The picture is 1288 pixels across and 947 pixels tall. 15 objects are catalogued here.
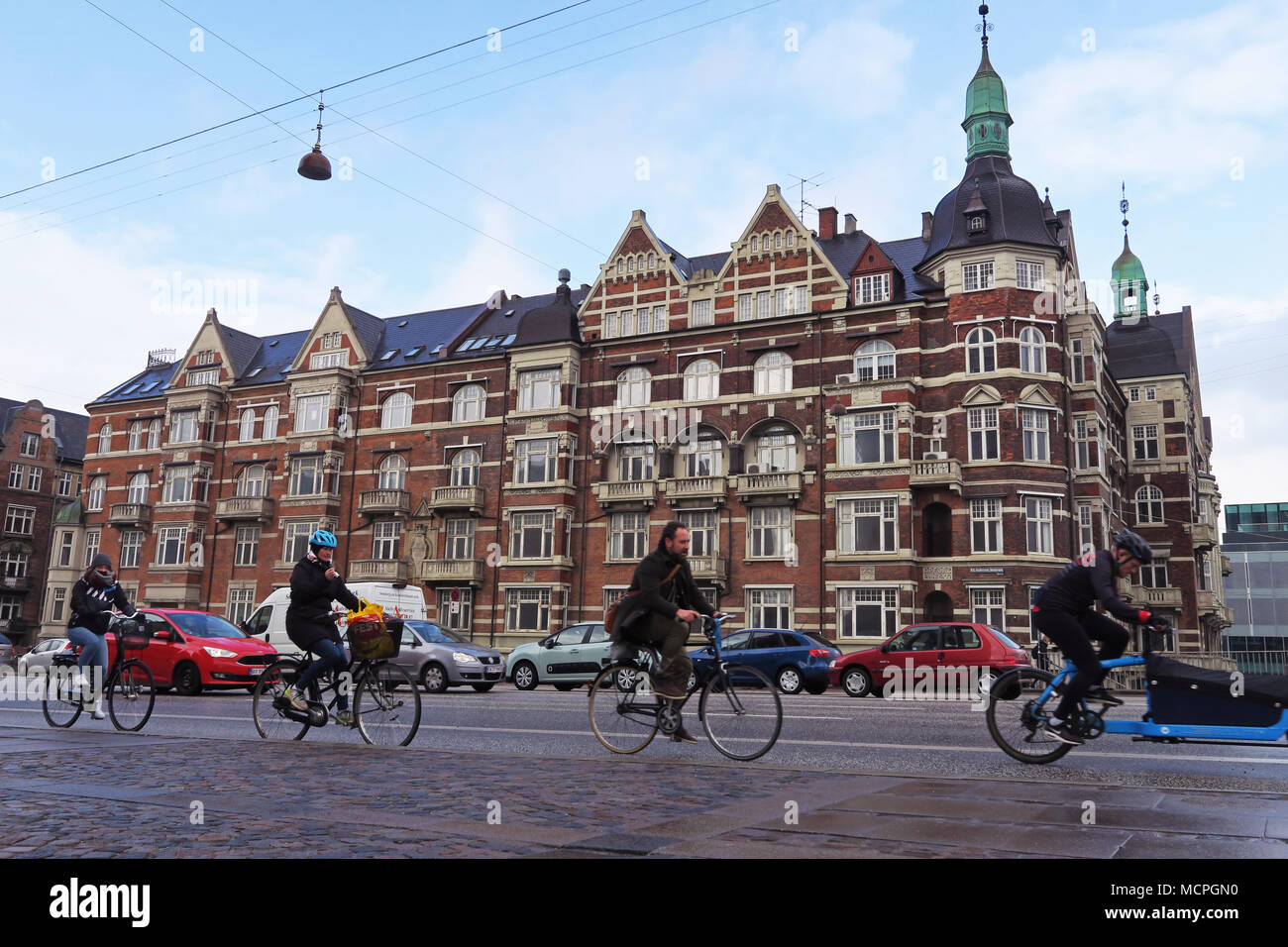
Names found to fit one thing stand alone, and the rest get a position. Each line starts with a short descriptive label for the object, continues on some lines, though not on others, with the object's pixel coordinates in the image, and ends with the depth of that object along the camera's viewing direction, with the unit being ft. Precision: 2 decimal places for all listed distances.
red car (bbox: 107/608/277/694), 58.95
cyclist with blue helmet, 29.86
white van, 81.92
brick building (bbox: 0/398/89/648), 223.10
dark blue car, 76.95
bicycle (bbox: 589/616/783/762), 26.20
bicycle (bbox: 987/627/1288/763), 22.88
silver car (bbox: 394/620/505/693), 69.82
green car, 81.92
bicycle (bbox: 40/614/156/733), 34.14
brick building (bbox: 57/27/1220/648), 116.47
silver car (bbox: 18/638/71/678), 73.92
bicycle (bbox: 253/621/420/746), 29.73
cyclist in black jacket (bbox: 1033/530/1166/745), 25.38
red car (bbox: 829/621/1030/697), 70.54
